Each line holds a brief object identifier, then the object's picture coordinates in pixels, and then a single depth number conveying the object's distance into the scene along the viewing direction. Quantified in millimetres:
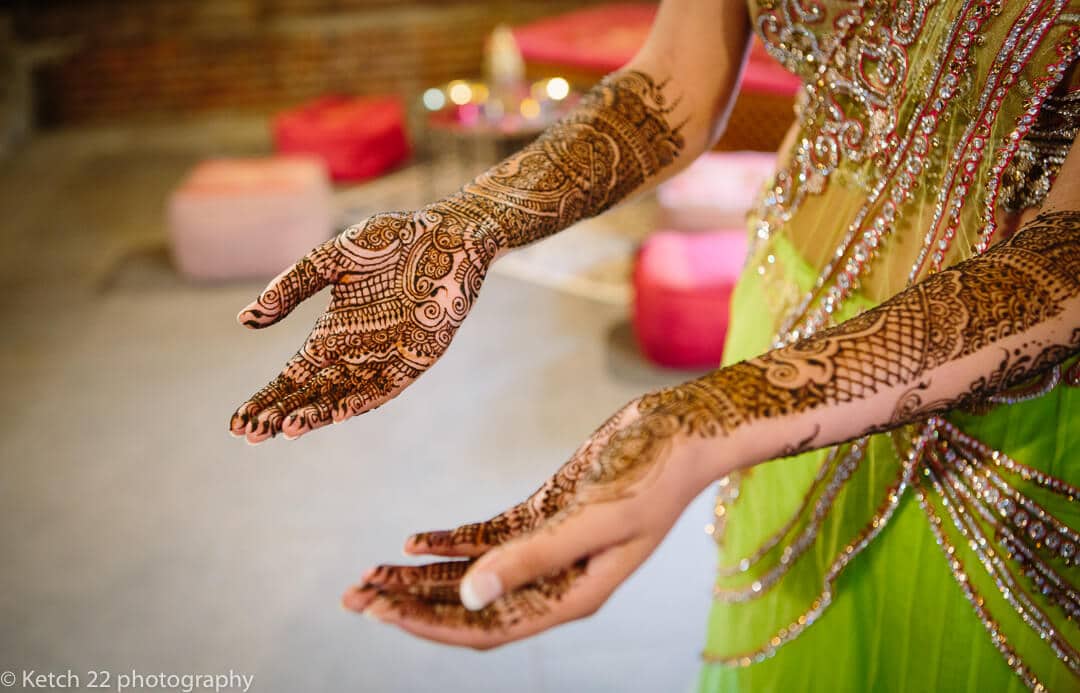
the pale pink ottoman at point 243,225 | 3350
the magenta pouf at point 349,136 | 4414
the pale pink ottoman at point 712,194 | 3076
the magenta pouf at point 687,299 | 2543
